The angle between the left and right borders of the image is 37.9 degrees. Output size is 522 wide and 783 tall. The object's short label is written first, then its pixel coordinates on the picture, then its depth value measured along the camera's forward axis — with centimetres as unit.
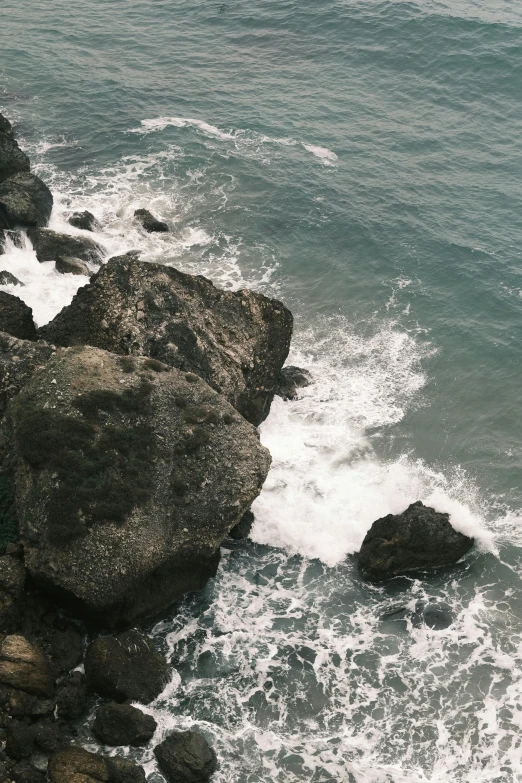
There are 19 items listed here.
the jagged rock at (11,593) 2994
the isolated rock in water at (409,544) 3534
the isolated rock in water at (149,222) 5881
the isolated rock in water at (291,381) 4553
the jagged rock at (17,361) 3684
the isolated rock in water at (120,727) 2766
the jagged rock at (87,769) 2547
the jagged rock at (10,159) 5884
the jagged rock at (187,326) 4006
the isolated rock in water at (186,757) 2680
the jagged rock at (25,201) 5503
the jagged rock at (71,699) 2822
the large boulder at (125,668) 2906
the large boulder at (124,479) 3136
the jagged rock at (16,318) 4222
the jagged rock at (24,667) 2806
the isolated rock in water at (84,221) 5734
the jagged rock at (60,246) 5309
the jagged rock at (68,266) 5184
